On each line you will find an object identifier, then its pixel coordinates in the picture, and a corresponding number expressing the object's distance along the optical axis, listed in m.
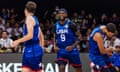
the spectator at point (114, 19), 20.40
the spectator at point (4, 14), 19.98
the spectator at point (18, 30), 18.39
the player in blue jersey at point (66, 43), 11.91
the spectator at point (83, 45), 17.78
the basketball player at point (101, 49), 9.67
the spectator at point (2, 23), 18.55
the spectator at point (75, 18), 20.05
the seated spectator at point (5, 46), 14.77
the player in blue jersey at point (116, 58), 13.55
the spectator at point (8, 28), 18.42
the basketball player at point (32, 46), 9.10
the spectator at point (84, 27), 19.28
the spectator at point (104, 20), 20.20
